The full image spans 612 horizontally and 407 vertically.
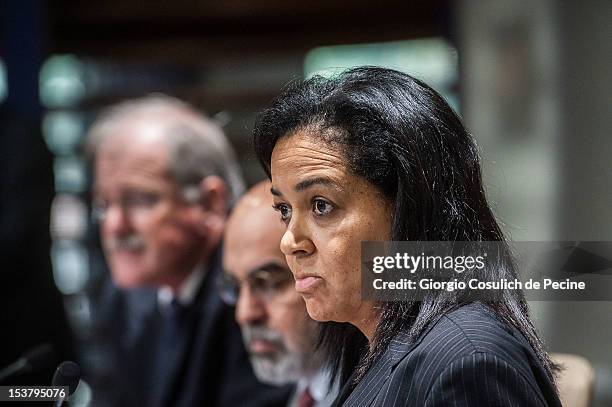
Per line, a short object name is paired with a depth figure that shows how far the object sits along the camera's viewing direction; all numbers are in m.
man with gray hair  4.38
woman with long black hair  3.79
